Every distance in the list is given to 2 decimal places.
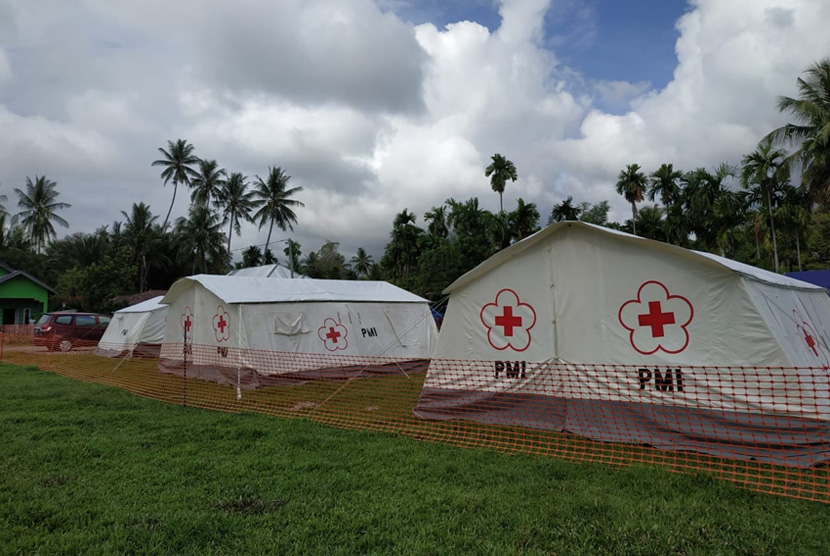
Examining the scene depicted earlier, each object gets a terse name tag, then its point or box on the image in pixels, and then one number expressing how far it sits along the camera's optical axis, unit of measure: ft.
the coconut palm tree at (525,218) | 118.62
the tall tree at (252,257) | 158.51
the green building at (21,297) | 93.42
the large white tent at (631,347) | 15.33
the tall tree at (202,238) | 129.59
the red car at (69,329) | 54.95
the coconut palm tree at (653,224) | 107.65
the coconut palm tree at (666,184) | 109.29
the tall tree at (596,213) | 129.49
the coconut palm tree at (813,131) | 65.62
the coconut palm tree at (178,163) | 132.87
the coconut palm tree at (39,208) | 135.23
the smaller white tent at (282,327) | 33.32
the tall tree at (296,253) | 159.43
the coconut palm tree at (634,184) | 111.65
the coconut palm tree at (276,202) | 128.98
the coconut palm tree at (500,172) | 128.16
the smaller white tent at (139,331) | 48.26
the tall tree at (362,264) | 213.87
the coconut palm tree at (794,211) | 79.61
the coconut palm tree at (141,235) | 130.62
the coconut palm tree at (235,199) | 134.00
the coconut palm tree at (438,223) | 139.44
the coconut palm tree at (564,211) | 124.98
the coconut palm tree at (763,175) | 81.97
